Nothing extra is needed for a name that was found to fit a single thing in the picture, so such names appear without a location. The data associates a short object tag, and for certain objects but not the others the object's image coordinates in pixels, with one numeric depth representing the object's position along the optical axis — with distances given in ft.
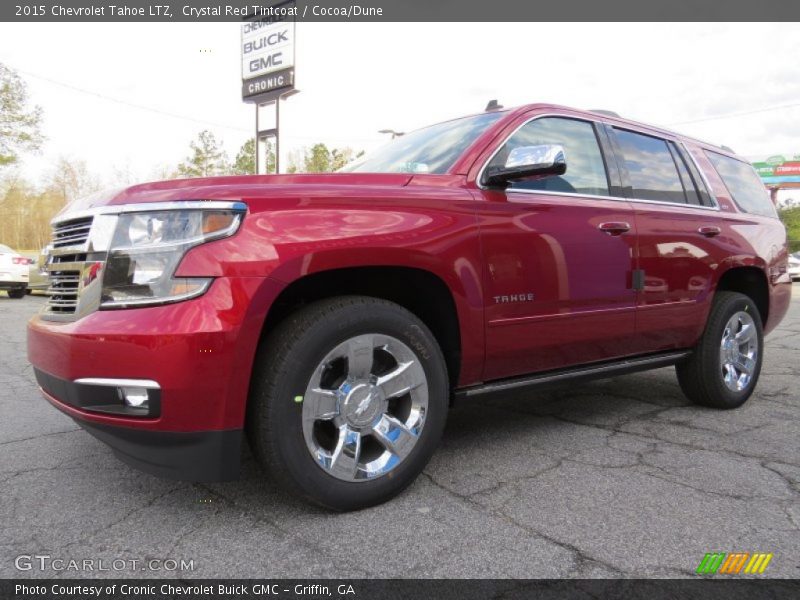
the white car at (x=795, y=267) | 71.51
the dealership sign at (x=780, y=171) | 187.73
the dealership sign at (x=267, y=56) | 63.77
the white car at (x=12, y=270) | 46.60
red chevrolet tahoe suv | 6.77
